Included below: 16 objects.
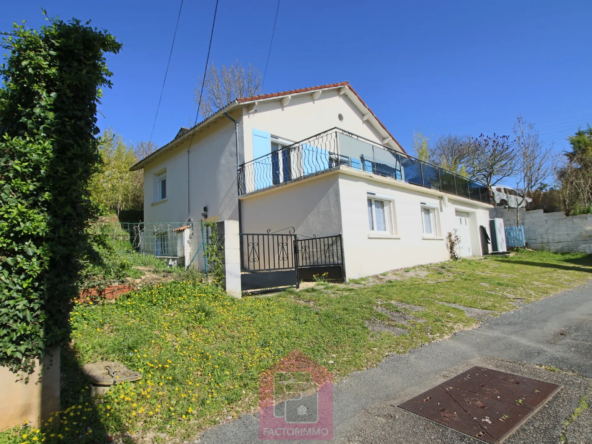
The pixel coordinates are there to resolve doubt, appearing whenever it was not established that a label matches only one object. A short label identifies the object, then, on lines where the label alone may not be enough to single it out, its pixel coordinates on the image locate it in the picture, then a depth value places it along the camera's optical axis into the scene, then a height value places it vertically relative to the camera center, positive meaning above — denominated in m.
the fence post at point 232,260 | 6.43 -0.13
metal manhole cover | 2.60 -1.43
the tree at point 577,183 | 16.42 +2.61
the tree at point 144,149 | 26.49 +8.69
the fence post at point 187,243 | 11.30 +0.44
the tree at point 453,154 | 24.08 +7.14
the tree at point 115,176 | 15.30 +4.08
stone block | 2.61 -1.05
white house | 9.20 +2.22
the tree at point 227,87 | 18.87 +9.40
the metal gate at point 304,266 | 7.08 -0.43
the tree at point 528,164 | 17.50 +3.86
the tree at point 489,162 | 23.42 +5.59
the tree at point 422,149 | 24.22 +6.89
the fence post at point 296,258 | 7.84 -0.19
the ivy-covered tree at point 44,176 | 2.55 +0.72
